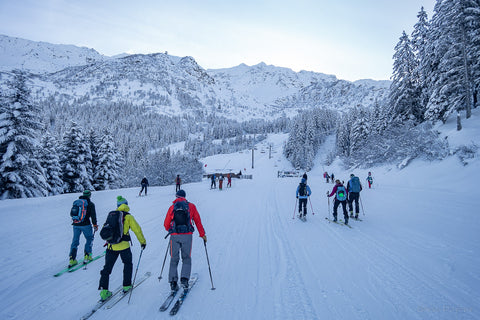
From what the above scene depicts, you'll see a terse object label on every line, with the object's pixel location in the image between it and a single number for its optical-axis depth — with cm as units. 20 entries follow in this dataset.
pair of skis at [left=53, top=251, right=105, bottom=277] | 538
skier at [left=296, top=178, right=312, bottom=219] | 1008
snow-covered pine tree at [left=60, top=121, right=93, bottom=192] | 2407
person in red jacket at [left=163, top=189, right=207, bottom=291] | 442
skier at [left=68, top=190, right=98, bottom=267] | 576
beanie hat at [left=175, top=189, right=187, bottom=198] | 472
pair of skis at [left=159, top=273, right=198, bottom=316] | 385
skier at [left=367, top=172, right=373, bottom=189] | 2094
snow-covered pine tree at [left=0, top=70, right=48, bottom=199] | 1579
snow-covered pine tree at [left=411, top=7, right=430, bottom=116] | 2567
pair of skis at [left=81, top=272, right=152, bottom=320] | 389
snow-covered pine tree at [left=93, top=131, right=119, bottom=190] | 2769
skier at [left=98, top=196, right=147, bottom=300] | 426
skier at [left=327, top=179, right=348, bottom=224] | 904
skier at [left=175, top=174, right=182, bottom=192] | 2054
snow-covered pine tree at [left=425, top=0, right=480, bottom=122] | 1838
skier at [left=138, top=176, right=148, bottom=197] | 1882
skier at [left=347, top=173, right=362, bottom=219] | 985
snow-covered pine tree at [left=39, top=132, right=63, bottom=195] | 2186
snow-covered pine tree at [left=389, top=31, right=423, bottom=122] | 2741
